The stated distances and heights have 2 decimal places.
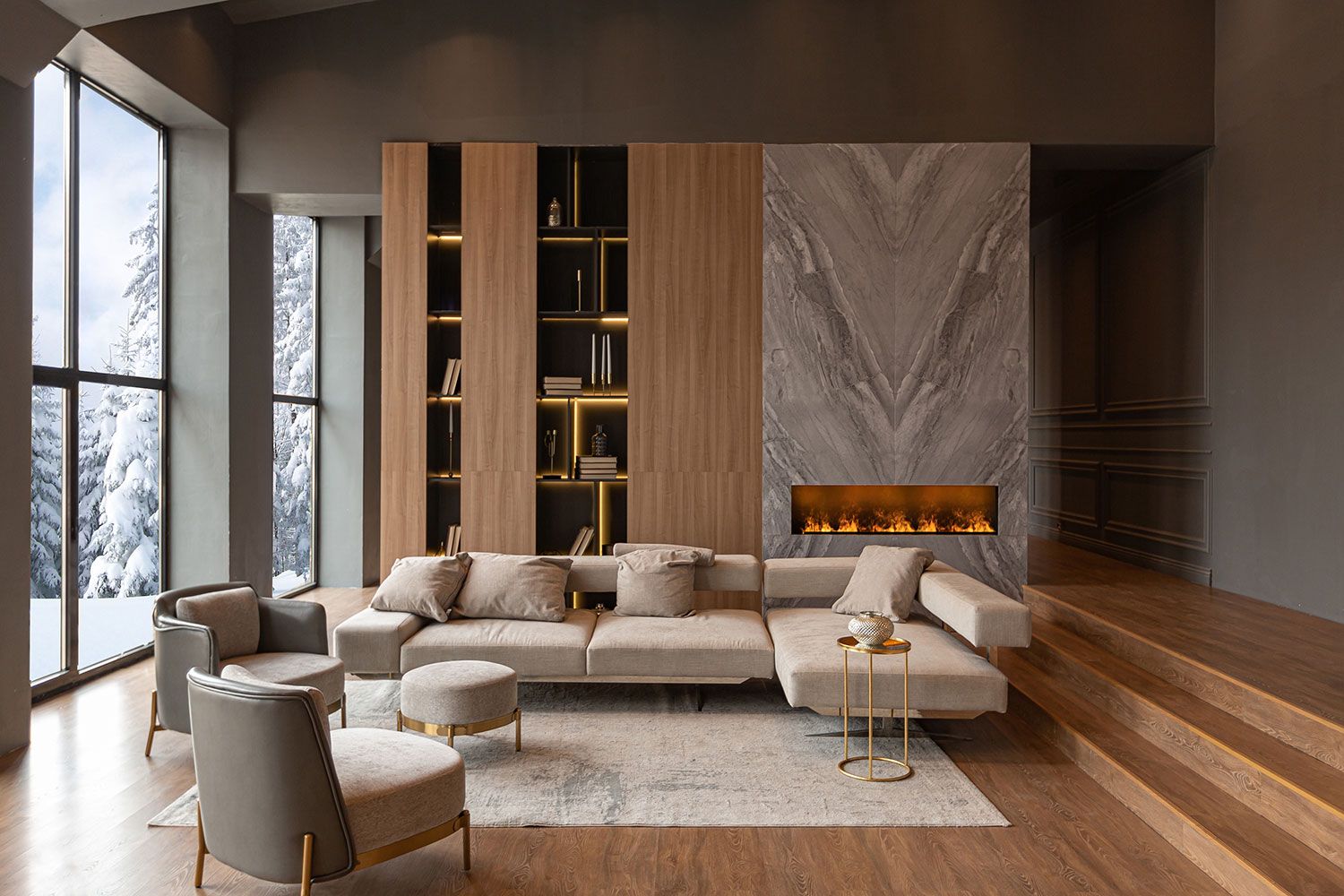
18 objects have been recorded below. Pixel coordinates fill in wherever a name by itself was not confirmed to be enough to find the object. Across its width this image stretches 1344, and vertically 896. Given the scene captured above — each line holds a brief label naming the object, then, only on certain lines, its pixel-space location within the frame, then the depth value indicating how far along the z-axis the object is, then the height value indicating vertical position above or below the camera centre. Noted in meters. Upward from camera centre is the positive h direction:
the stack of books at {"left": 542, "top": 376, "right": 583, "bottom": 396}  6.45 +0.45
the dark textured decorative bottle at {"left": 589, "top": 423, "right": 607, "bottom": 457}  6.55 +0.03
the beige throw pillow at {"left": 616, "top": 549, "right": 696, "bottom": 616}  5.27 -0.81
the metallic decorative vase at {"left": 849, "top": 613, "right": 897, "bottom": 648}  4.02 -0.81
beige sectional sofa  4.23 -1.03
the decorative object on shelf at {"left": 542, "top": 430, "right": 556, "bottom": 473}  6.64 +0.03
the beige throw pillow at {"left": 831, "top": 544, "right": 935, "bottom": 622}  5.11 -0.79
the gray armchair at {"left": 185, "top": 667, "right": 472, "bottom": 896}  2.65 -1.06
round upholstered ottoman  4.02 -1.14
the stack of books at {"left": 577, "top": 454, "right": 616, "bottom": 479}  6.44 -0.14
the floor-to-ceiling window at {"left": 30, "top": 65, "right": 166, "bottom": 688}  5.20 +0.44
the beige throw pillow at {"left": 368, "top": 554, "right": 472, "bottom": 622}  4.97 -0.78
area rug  3.54 -1.43
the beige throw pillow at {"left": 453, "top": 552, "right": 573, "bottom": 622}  5.13 -0.83
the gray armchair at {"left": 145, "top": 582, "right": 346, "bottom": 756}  4.04 -0.92
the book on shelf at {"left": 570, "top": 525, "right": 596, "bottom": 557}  6.48 -0.67
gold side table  3.94 -0.91
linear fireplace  6.54 -0.45
